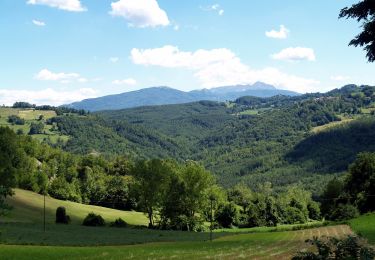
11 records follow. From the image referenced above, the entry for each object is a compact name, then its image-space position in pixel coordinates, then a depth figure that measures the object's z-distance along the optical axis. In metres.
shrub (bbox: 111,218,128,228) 95.49
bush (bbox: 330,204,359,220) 98.31
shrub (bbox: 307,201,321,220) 163.50
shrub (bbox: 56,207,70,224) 91.65
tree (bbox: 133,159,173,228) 100.38
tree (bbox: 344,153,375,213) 101.19
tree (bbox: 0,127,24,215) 96.31
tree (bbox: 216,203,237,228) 129.38
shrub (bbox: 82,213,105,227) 93.94
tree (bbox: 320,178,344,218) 126.49
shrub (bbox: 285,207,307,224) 147.09
